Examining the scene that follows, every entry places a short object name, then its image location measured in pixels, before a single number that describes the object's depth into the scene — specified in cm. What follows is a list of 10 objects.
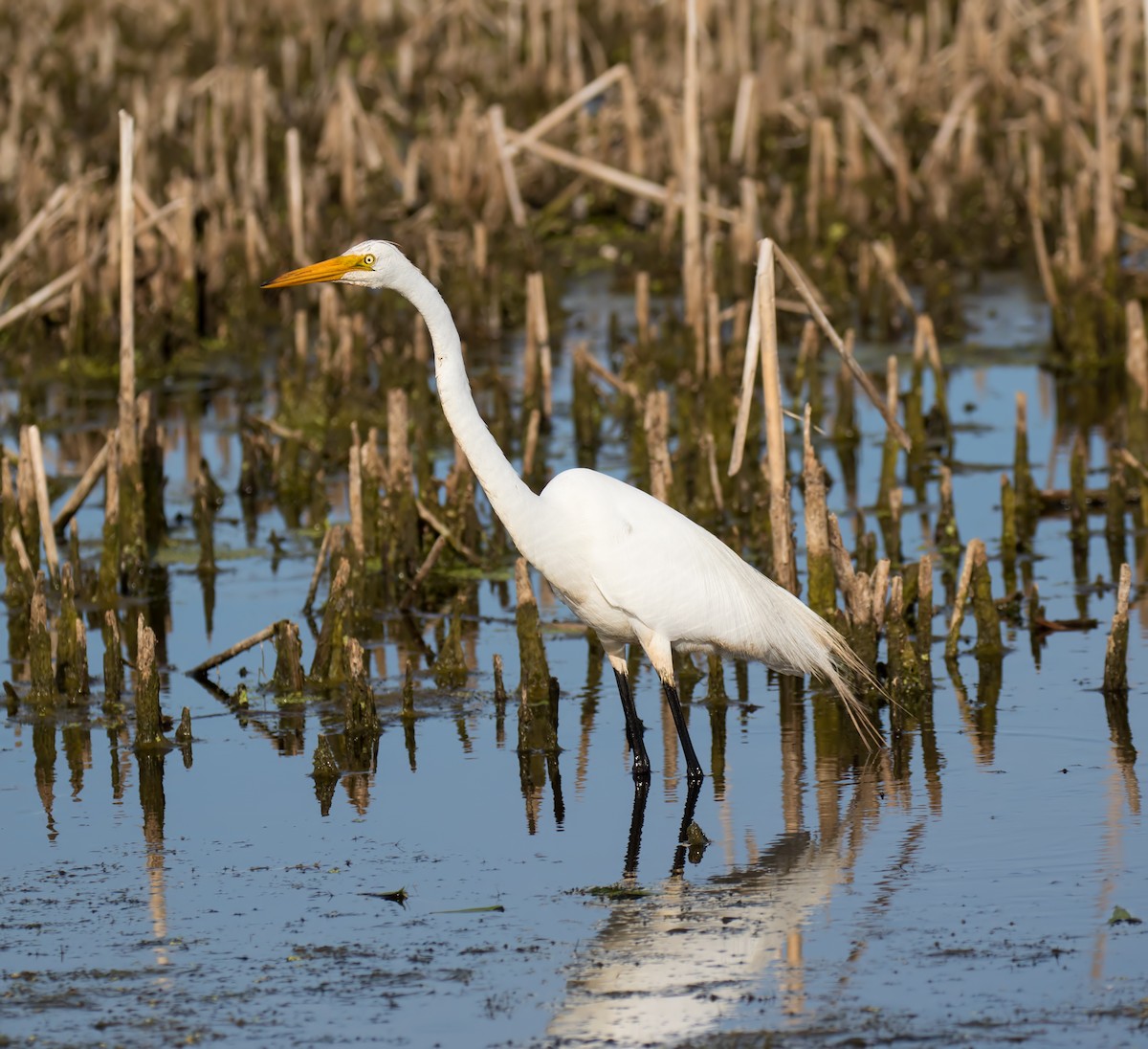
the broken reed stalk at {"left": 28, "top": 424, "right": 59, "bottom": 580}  1714
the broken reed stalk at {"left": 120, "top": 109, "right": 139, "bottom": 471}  1781
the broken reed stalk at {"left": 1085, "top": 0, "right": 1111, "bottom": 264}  2503
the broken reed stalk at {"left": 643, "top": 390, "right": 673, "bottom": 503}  1694
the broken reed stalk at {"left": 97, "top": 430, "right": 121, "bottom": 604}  1775
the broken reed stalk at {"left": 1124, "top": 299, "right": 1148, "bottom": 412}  2106
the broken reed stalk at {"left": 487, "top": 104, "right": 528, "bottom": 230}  2969
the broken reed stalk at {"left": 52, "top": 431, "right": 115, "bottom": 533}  1829
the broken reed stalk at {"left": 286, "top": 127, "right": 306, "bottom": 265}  2897
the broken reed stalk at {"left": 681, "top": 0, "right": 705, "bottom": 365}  2167
